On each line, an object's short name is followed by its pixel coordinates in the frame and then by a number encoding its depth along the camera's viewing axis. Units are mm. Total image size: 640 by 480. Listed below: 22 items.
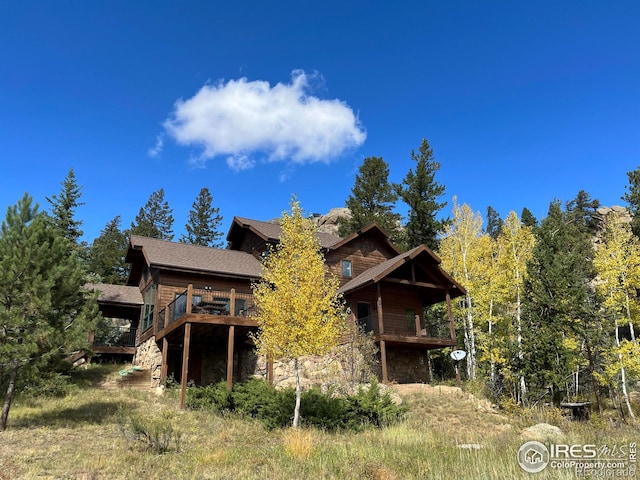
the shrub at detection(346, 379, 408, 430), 13898
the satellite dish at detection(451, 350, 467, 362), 20484
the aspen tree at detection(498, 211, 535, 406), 24531
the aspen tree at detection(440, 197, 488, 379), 26453
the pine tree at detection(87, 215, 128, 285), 38094
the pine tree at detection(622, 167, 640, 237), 29750
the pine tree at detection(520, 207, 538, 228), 44569
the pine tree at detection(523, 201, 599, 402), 19312
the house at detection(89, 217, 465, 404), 19266
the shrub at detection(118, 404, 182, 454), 10148
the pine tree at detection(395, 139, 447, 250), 33719
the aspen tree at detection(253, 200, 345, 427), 13820
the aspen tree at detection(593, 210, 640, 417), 22281
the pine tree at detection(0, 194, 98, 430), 12438
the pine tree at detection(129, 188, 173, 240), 48250
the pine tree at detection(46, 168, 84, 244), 29984
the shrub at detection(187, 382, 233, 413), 15258
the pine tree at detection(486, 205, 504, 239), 60625
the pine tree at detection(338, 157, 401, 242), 37469
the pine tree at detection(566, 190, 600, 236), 46188
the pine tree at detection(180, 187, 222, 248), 49938
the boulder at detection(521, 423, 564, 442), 11744
